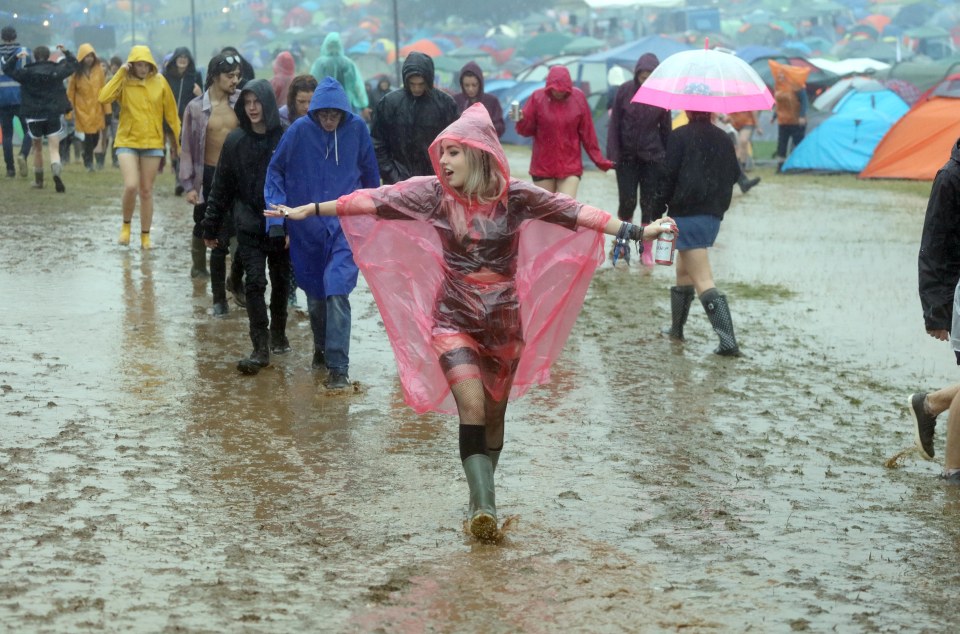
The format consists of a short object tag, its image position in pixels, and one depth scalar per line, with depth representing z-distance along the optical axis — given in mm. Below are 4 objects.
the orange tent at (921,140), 23141
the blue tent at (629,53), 34403
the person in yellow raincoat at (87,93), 20938
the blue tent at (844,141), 25578
